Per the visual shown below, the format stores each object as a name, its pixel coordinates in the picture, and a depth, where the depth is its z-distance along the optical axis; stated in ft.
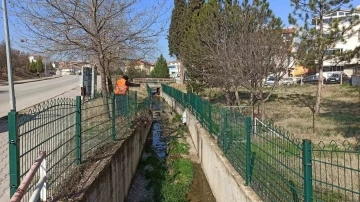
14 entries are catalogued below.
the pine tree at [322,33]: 63.57
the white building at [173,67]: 451.28
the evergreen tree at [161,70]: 230.27
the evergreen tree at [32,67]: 287.77
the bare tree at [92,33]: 37.32
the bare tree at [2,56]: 193.26
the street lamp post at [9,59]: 41.47
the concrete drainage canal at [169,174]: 28.12
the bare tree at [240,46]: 47.98
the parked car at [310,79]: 160.65
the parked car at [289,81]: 155.39
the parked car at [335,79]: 148.77
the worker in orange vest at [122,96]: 32.95
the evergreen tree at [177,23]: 123.31
